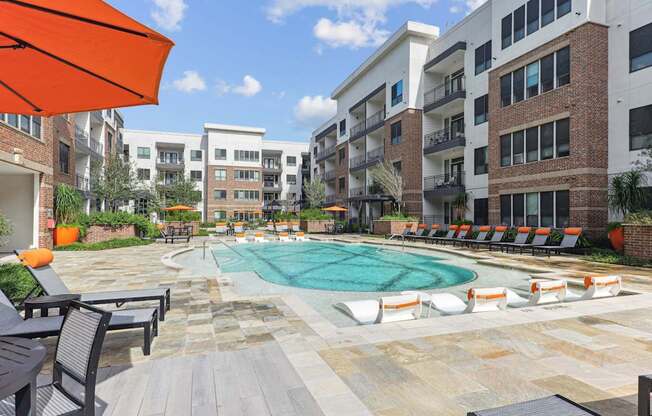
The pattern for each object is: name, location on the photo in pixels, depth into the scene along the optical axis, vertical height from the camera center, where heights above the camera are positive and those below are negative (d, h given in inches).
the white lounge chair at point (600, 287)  285.9 -59.5
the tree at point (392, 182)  1058.1 +85.1
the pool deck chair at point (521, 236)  641.0 -42.9
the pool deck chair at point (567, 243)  565.9 -47.9
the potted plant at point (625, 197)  547.2 +23.4
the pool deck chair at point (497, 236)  690.2 -46.2
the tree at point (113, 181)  949.2 +78.4
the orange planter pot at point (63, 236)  689.6 -49.1
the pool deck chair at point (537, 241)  606.5 -48.5
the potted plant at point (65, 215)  691.4 -9.8
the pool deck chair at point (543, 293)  273.3 -61.6
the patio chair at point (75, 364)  88.7 -39.7
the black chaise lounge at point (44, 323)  149.7 -49.2
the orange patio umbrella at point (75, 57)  105.7 +53.5
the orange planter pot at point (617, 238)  539.5 -38.3
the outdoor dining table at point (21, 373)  74.7 -35.1
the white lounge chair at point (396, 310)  221.6 -60.7
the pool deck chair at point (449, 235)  785.6 -51.0
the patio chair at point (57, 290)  201.2 -45.0
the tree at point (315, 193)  1636.3 +80.8
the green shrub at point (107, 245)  646.2 -65.1
